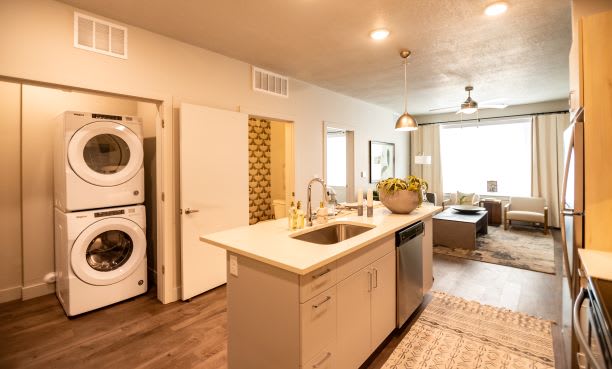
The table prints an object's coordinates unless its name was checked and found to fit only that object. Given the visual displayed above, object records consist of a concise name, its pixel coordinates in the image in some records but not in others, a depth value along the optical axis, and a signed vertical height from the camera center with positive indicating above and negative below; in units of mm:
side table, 6230 -596
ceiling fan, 4270 +1167
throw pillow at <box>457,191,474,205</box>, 6316 -349
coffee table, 4430 -742
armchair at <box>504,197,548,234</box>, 5484 -566
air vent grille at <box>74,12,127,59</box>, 2277 +1247
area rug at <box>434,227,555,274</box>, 3895 -1041
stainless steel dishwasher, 2232 -708
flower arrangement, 2652 -104
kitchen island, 1419 -631
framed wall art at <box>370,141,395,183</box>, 6055 +523
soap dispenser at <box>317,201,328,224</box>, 2252 -238
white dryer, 2535 +246
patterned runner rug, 1987 -1218
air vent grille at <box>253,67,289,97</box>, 3575 +1331
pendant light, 3225 +690
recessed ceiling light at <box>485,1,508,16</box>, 2229 +1382
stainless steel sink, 2188 -383
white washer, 2541 -671
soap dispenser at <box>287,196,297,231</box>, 2074 -241
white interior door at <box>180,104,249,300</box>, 2859 +7
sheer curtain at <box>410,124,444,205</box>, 7262 +789
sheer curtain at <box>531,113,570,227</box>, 5797 +485
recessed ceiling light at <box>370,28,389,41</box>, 2665 +1419
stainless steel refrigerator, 1611 -115
